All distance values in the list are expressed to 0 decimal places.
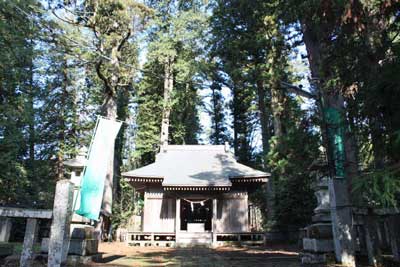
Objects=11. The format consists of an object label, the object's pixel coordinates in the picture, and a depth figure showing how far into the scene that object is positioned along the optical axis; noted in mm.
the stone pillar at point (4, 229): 7385
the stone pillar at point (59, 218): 5191
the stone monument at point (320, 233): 7055
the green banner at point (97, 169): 7938
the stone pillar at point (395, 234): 5473
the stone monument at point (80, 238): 7805
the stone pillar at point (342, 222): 6258
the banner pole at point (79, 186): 7764
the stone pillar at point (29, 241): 4914
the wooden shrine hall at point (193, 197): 15617
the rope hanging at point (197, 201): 16234
